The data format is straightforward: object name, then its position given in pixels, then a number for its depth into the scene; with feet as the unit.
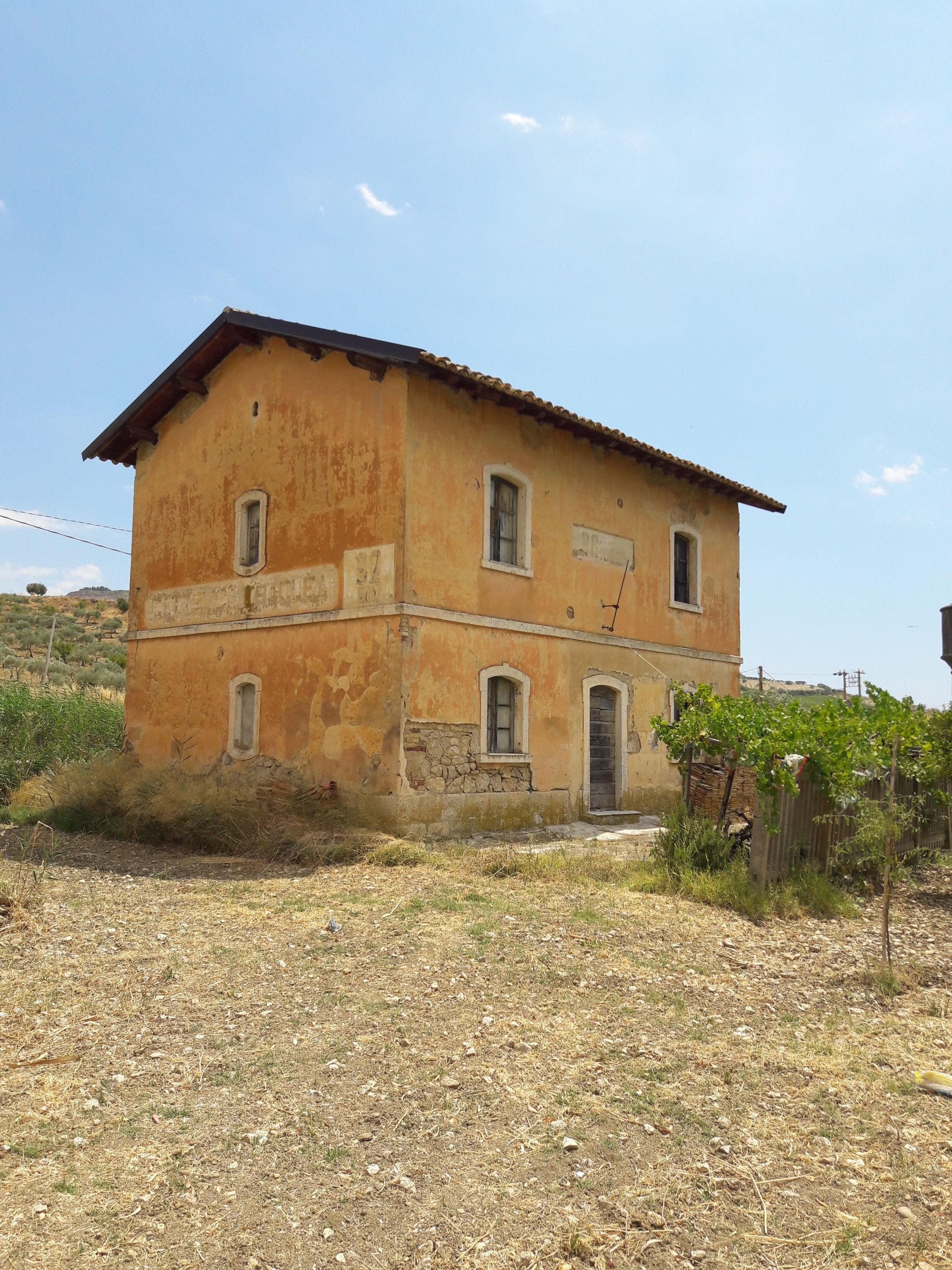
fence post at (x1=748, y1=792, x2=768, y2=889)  29.01
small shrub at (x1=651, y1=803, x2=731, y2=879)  30.32
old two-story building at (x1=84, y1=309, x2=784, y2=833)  40.01
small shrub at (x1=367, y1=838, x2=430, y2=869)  33.78
